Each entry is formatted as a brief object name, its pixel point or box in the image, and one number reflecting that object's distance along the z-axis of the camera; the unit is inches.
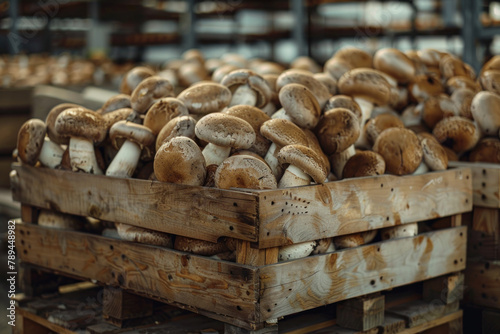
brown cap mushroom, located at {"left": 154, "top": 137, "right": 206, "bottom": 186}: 88.7
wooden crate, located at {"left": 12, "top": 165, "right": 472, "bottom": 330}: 82.1
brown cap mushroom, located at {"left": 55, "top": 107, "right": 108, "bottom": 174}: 103.7
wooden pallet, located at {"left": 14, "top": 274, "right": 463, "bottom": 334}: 97.8
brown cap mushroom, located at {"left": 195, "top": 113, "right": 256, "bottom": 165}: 90.5
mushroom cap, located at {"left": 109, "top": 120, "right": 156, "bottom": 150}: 100.2
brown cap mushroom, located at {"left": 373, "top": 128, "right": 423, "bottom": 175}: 104.2
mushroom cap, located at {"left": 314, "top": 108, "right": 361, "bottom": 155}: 101.0
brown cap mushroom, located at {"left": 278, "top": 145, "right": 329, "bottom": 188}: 87.5
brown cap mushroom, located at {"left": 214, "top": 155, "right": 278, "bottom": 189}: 85.7
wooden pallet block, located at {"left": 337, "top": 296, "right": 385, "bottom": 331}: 96.3
